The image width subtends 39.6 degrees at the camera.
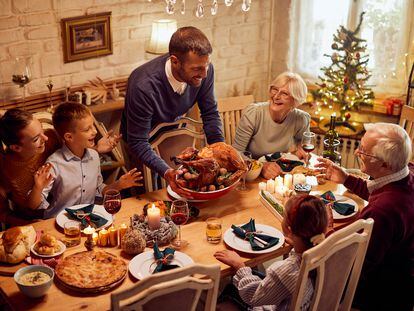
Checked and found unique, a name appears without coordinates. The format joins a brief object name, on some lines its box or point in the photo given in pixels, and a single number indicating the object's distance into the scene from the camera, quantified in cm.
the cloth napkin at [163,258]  221
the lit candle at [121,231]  242
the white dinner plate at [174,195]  276
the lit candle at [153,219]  245
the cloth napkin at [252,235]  241
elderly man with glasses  243
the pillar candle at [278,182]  288
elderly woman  345
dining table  206
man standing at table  297
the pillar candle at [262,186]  289
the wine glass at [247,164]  293
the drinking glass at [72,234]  238
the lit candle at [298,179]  291
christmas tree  450
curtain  456
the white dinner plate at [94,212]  254
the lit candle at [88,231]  244
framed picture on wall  400
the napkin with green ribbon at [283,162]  315
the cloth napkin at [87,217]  253
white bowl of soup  204
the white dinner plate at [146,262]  221
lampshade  423
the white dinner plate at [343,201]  268
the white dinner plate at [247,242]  239
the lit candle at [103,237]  240
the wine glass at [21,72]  371
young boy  279
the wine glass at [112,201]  247
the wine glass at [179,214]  239
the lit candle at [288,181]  290
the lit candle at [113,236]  240
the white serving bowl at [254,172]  298
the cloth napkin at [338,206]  270
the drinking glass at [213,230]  243
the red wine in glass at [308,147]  301
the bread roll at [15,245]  225
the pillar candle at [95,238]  241
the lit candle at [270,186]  289
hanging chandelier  317
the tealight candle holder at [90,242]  234
